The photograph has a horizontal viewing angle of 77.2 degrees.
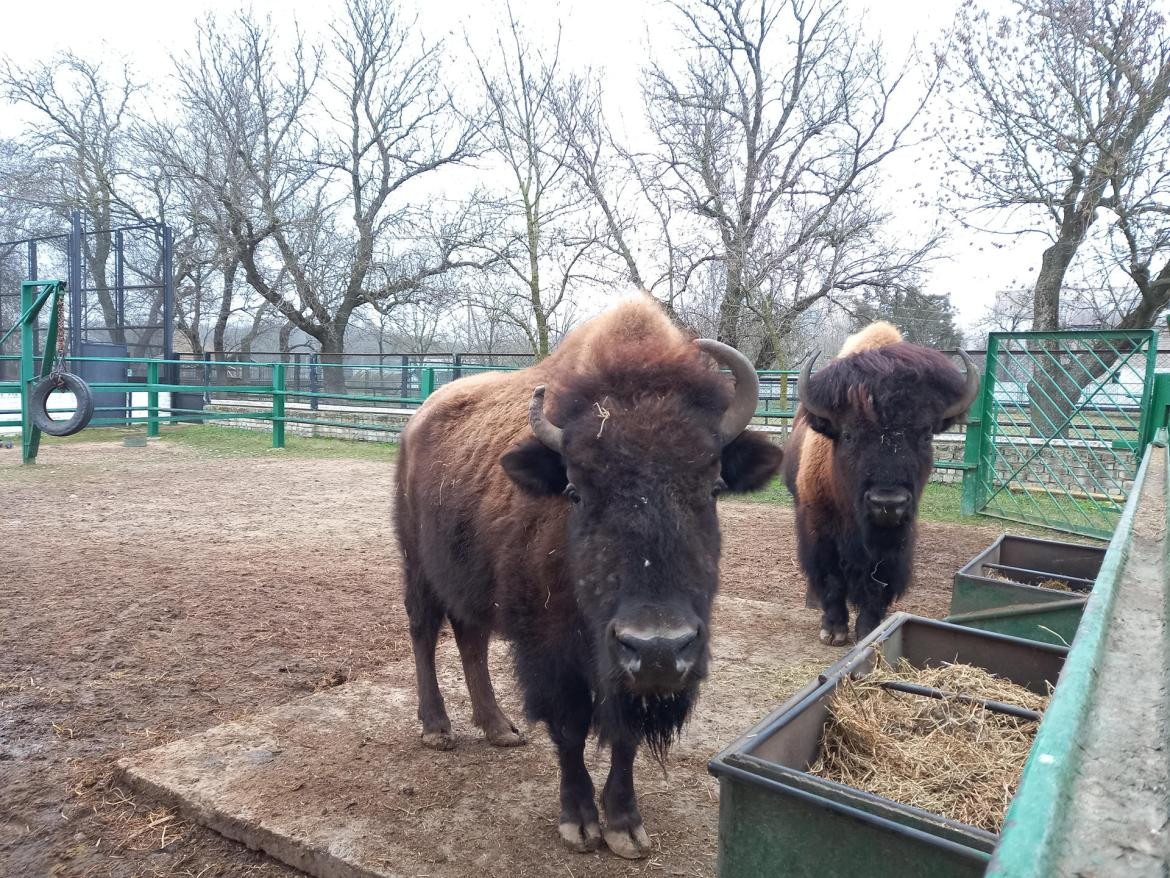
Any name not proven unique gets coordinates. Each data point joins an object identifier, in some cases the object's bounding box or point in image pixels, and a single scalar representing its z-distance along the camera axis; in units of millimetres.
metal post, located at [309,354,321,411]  24703
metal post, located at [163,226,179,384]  19547
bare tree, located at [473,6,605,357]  16047
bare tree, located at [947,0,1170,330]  12938
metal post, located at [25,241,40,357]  19094
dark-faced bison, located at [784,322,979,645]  4809
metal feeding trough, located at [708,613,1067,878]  1727
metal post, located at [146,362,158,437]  17234
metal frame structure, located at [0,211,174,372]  18891
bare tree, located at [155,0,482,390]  25578
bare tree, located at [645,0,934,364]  15125
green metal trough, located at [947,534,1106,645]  3816
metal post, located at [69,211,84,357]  18828
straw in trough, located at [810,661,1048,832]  2389
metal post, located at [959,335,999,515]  10336
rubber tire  11148
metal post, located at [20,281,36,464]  12602
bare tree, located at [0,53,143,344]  25531
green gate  9242
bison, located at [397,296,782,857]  2504
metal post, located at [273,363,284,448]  16625
